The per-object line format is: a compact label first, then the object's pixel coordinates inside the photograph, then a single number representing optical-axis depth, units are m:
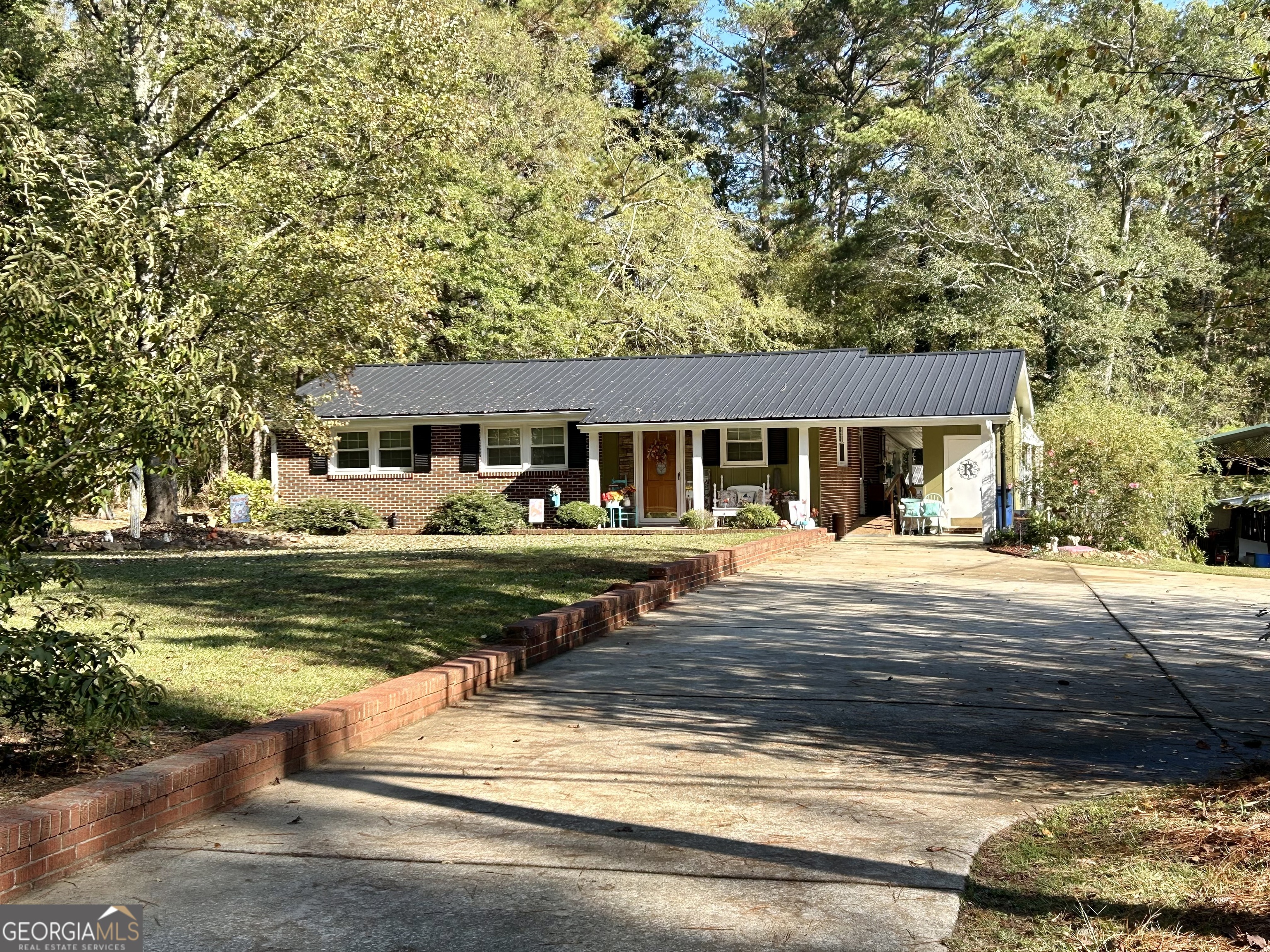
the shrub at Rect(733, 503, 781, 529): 24.67
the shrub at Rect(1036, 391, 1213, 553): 21.02
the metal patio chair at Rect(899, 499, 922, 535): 26.36
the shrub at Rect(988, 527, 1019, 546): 22.64
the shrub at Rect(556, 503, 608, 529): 26.42
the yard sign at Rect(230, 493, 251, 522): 26.34
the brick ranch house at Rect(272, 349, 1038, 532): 26.12
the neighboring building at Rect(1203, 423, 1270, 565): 30.98
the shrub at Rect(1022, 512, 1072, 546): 21.59
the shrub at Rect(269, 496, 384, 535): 26.84
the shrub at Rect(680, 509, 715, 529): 25.19
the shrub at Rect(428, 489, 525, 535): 26.84
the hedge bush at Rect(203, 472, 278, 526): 27.94
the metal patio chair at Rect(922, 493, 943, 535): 26.67
